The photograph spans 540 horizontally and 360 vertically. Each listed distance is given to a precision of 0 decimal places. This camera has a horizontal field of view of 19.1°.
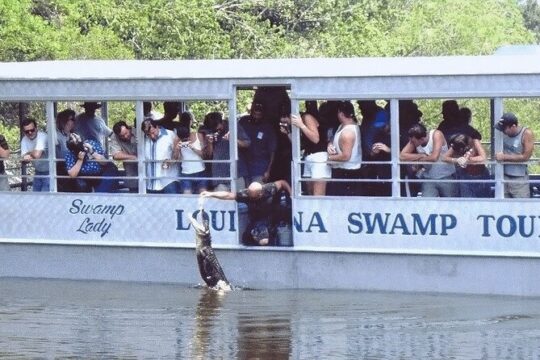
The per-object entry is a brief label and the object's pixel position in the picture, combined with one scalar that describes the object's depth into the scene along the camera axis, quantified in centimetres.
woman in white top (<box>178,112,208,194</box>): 1777
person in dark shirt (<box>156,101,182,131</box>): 1820
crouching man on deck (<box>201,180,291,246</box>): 1730
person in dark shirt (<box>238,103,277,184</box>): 1759
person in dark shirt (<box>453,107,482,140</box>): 1694
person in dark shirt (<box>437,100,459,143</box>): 1719
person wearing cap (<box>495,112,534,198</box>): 1628
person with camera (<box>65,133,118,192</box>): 1811
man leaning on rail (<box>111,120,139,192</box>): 1806
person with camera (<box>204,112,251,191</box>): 1758
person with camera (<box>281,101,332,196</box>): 1714
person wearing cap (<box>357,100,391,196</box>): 1703
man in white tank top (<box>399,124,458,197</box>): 1673
